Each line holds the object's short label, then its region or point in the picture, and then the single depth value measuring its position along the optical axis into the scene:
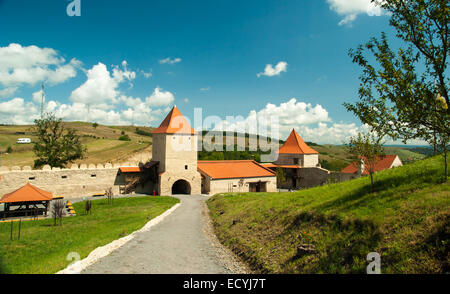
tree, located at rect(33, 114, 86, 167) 36.56
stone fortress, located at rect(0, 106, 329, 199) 28.02
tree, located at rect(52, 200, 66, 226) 16.93
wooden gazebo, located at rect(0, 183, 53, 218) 19.72
